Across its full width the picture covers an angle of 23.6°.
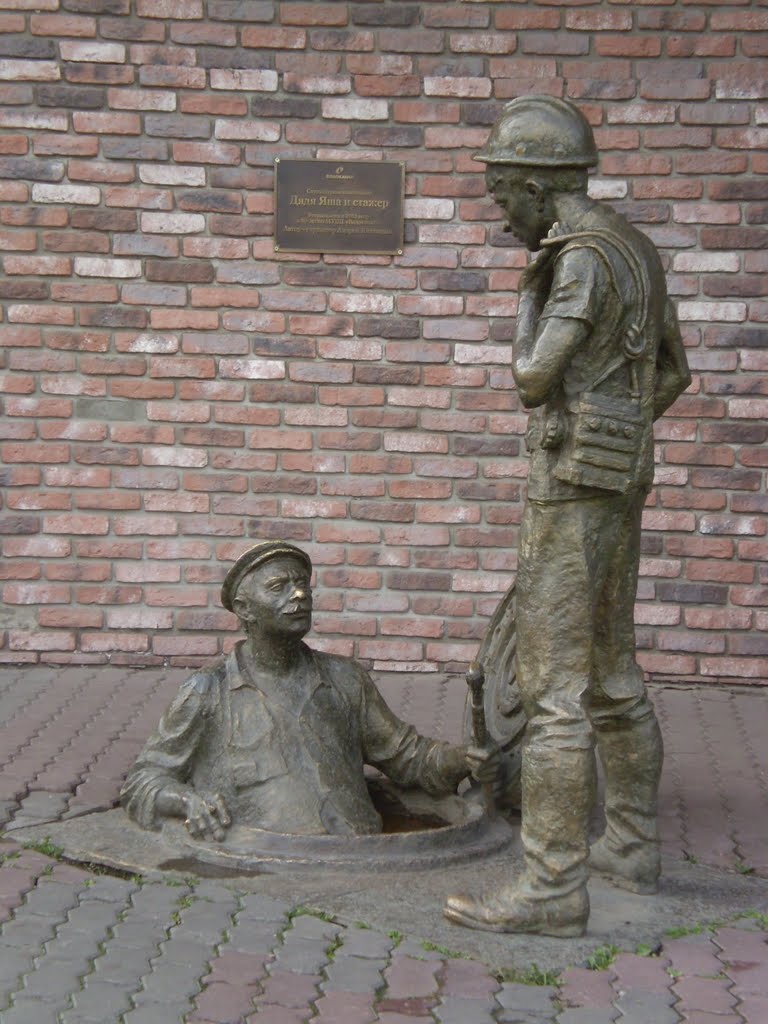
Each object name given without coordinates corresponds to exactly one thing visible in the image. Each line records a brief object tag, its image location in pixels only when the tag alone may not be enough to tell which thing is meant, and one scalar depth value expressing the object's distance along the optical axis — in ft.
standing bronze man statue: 15.66
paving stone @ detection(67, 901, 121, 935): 15.80
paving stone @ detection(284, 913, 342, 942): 15.58
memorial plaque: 27.58
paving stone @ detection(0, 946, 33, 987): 14.42
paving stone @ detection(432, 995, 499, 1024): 13.96
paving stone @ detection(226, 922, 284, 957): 15.29
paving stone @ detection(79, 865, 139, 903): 16.61
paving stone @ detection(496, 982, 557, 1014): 14.24
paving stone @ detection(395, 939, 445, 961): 15.21
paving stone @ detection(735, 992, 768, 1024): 14.20
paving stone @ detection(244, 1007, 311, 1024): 13.84
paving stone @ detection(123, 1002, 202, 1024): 13.74
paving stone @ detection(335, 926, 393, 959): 15.23
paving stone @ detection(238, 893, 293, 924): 16.05
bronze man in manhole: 18.04
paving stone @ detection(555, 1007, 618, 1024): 14.01
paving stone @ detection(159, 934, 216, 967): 15.06
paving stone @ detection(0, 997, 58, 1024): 13.65
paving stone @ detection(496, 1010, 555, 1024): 13.98
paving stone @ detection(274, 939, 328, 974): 14.92
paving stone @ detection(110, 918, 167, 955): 15.39
